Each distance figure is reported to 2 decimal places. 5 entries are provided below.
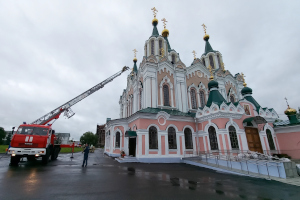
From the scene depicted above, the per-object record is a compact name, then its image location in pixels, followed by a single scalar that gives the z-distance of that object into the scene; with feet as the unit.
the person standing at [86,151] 33.73
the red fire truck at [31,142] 31.99
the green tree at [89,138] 223.71
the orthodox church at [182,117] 45.21
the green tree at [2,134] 197.03
